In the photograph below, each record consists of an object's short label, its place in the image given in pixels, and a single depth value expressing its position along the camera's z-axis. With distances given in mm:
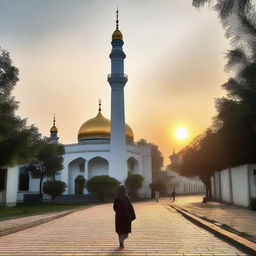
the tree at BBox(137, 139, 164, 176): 58666
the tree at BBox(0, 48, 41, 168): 15088
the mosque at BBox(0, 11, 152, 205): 34056
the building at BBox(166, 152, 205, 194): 53665
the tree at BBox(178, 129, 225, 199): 21526
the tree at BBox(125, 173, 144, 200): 34288
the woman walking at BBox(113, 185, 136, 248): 6268
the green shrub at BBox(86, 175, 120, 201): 29541
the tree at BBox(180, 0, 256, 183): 9683
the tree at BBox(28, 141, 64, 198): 31602
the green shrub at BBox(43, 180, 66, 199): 30537
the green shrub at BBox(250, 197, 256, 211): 14470
